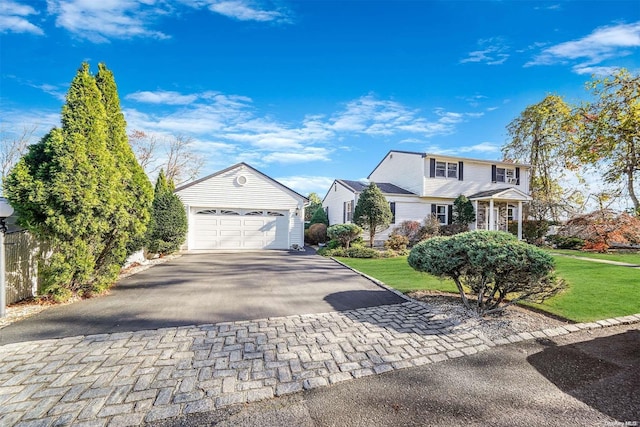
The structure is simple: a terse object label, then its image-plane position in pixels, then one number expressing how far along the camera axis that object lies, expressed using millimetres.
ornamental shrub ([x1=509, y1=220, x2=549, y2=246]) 17247
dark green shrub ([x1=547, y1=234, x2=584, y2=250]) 15320
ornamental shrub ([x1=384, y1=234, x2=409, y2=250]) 14223
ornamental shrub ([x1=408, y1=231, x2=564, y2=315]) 4129
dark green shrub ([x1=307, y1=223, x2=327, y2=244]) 19234
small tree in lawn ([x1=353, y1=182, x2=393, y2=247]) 14802
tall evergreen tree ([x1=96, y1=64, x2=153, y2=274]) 6137
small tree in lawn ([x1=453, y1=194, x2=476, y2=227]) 17922
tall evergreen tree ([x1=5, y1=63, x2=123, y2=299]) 4910
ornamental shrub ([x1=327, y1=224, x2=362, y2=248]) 13719
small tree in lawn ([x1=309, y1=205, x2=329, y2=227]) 21594
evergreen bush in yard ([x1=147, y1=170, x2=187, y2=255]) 11617
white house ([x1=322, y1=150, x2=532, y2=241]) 17828
